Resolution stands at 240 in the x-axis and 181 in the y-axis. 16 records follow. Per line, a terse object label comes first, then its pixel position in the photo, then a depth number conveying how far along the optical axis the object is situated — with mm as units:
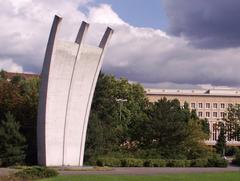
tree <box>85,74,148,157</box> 54594
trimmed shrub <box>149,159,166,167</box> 54562
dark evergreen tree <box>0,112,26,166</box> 46219
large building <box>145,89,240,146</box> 170750
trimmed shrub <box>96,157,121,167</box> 52056
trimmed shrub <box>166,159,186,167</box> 54969
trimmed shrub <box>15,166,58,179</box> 30219
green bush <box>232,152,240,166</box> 64631
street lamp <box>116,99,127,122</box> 82256
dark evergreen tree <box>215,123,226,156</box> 113844
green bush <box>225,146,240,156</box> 121175
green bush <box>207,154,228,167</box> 55509
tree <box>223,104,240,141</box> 107250
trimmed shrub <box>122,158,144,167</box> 53344
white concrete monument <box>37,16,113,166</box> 43031
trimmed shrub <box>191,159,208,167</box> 55188
